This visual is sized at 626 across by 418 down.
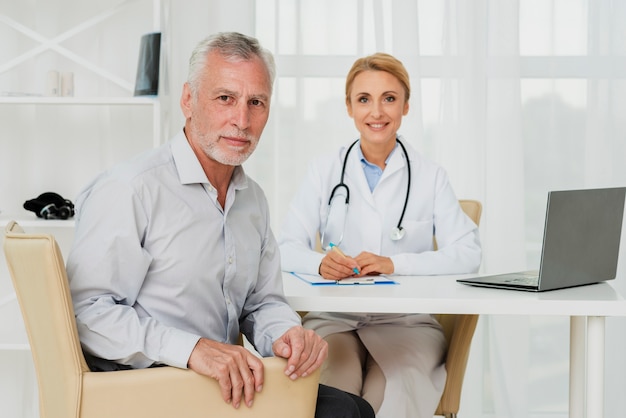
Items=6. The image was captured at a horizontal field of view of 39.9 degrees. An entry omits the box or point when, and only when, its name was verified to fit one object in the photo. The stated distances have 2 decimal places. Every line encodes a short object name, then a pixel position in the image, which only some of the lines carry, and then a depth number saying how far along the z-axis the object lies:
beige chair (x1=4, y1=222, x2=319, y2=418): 1.42
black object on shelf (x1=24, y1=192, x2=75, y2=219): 2.96
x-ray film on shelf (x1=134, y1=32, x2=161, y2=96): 2.91
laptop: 1.89
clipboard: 2.05
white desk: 1.84
